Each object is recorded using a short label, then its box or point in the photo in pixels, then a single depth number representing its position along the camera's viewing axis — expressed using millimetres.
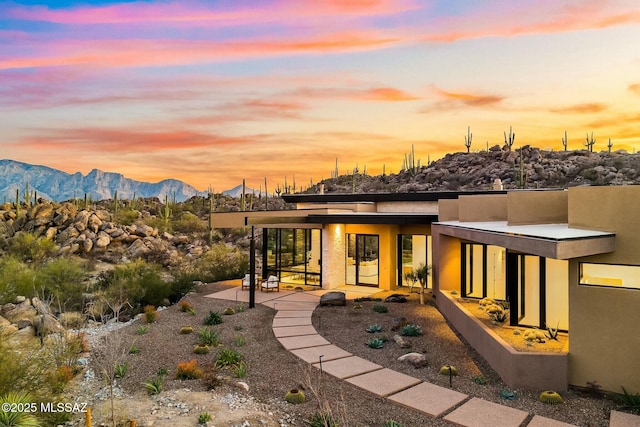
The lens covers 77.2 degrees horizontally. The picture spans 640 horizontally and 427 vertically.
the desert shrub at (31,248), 27047
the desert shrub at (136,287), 14500
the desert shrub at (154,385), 6879
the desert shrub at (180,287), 15938
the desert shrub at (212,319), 11570
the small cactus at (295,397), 6547
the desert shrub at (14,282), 13428
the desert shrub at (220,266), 19562
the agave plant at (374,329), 10758
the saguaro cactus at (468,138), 53812
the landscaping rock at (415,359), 8328
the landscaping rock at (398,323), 10984
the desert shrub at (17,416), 4660
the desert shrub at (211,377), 7107
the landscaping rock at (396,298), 14297
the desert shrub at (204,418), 5777
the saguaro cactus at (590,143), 49088
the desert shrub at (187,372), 7500
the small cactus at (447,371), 7840
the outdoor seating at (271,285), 16500
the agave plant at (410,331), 10391
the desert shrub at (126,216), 37281
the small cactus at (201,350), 9016
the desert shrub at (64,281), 14375
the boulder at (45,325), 10484
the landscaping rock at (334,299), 13719
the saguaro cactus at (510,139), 47938
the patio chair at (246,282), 16727
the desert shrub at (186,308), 12952
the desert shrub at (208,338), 9586
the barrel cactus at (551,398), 6574
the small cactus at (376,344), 9531
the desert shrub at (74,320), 11762
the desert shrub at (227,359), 8211
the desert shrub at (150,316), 11867
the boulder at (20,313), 12169
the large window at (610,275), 6810
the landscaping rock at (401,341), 9523
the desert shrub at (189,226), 38594
